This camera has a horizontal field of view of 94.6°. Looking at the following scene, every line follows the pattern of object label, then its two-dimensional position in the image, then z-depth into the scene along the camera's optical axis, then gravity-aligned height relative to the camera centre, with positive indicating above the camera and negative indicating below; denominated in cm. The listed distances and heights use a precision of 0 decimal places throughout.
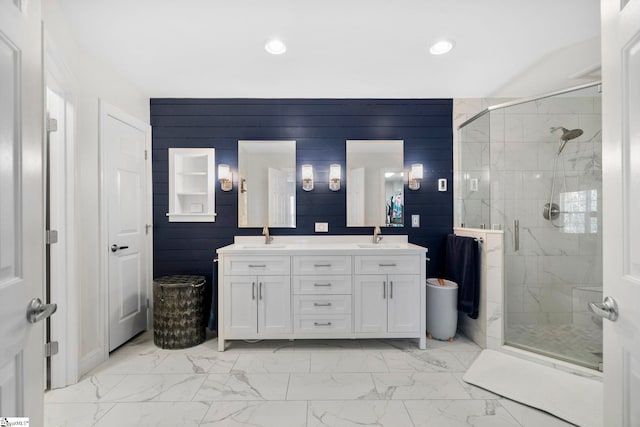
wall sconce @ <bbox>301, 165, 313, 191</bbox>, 302 +36
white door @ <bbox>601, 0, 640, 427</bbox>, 81 +2
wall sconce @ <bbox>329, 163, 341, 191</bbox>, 301 +37
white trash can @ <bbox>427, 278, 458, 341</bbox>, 269 -93
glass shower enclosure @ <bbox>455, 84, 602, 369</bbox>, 221 -2
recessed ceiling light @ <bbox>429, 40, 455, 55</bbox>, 210 +120
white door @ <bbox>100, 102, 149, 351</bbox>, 243 -7
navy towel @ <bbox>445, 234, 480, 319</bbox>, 261 -57
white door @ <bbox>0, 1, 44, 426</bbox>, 77 +1
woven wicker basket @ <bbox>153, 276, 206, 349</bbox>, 253 -88
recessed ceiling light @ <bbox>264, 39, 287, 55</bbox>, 209 +120
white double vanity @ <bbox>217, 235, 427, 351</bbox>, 251 -69
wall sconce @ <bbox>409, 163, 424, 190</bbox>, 302 +37
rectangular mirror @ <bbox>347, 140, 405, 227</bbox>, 304 +29
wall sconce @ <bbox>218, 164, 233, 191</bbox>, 298 +35
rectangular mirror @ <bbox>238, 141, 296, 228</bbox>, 302 +30
